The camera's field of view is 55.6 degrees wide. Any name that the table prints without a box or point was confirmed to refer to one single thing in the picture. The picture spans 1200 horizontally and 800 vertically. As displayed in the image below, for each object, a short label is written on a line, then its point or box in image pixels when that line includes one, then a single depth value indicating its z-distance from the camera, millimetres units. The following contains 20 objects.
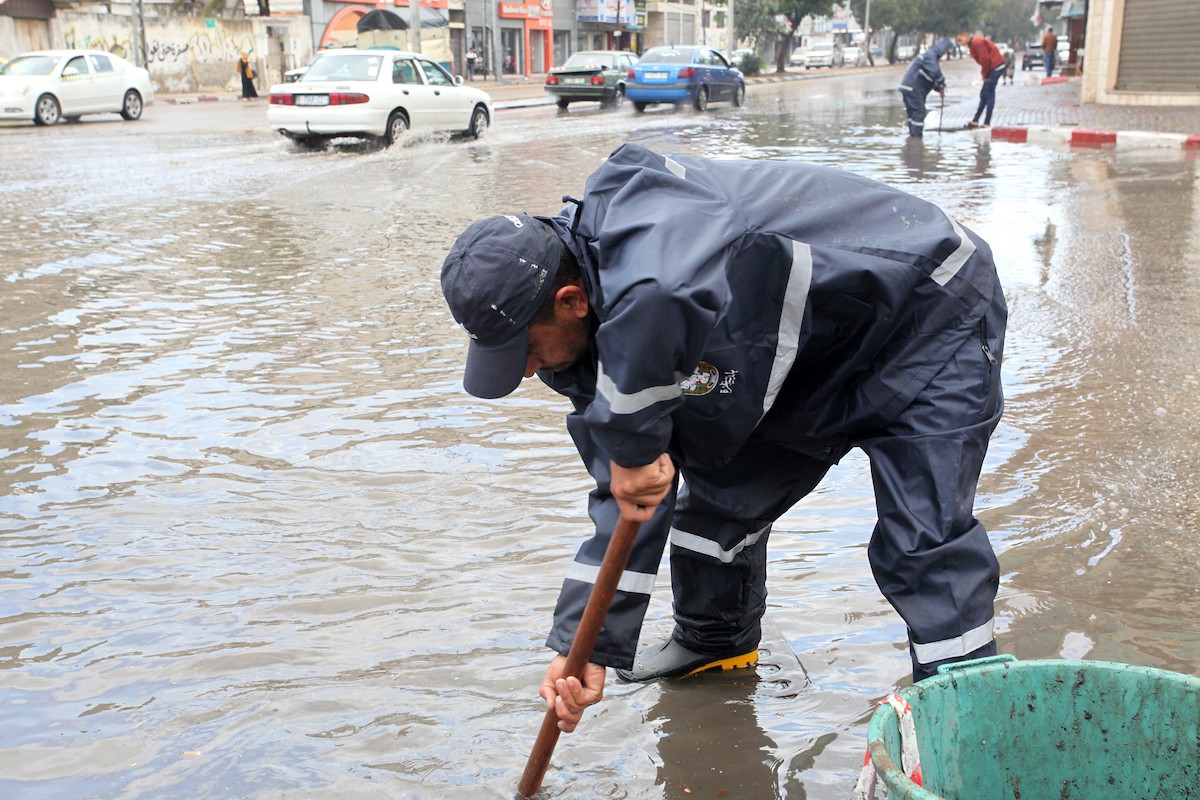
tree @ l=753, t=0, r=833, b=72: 49625
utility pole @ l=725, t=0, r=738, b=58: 45094
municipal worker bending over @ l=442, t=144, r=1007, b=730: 1863
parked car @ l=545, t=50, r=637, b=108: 24844
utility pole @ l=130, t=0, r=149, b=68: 29509
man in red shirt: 17219
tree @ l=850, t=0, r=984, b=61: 69125
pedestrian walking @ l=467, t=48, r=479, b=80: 39719
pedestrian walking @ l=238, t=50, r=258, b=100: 29812
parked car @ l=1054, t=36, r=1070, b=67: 49391
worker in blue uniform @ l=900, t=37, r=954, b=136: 15625
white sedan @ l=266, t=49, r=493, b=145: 14461
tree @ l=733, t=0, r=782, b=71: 51562
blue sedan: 23328
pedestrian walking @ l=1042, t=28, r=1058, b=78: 34281
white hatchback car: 18469
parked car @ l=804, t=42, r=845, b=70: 59969
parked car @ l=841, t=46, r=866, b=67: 64369
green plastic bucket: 1781
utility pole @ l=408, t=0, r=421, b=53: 28500
